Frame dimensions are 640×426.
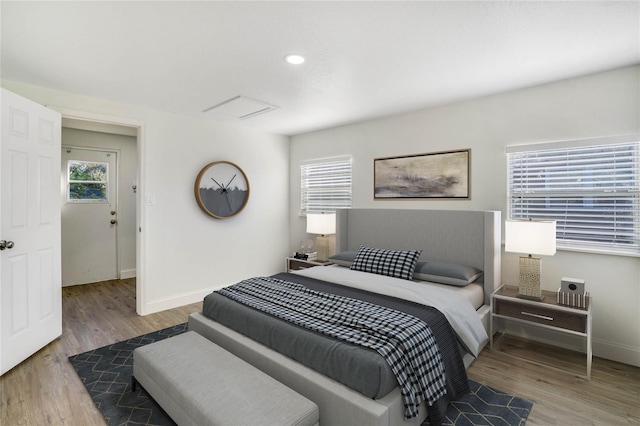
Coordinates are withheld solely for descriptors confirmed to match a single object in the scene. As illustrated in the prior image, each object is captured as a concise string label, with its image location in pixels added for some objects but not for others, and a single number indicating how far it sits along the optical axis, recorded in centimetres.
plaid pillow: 325
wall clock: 428
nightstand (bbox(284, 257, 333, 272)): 438
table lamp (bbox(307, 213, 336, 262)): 446
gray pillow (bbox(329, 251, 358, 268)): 381
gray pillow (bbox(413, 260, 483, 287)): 299
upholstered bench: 151
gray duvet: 164
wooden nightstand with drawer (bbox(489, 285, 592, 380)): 246
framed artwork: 352
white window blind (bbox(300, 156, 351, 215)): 468
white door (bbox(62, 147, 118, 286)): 503
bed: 163
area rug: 197
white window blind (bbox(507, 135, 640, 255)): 264
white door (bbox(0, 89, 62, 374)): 249
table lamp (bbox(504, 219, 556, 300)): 268
